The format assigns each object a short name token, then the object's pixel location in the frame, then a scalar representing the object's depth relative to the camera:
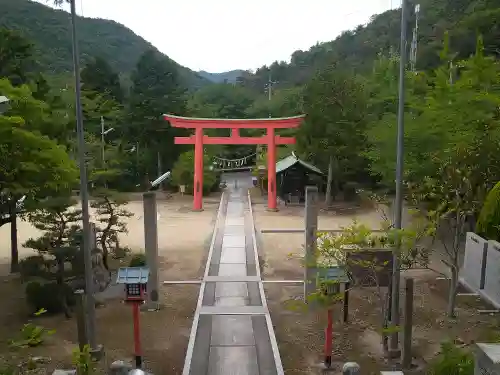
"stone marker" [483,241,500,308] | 12.21
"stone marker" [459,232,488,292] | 13.12
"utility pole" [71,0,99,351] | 8.68
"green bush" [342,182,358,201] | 28.61
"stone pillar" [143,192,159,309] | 11.82
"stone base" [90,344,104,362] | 9.24
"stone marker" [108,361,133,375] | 7.12
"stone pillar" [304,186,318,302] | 11.39
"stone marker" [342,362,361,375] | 6.70
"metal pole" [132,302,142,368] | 9.17
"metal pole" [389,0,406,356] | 8.77
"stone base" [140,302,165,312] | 12.14
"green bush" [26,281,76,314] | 11.57
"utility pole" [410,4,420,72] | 27.38
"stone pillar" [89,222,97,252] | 14.45
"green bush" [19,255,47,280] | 11.91
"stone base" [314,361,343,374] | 9.05
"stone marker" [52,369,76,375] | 5.84
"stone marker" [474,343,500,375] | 4.35
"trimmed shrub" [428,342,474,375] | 7.46
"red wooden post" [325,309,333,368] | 8.91
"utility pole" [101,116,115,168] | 17.28
